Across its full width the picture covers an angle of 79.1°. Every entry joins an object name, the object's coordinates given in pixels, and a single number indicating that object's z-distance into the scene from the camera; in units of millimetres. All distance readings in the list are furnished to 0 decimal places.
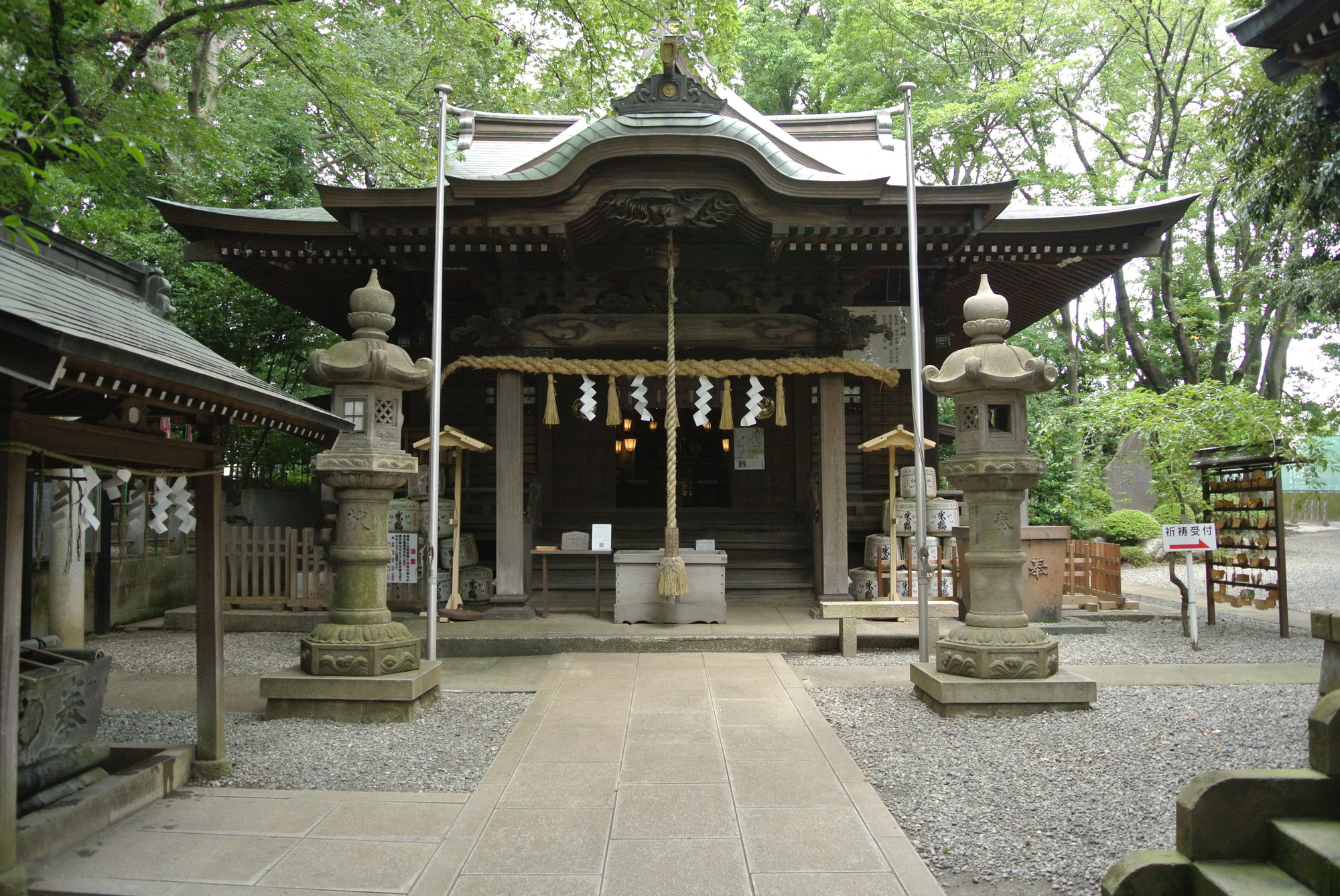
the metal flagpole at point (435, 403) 6406
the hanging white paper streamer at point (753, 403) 8969
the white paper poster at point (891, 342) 10219
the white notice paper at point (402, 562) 9367
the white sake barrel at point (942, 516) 9367
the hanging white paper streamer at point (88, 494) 5732
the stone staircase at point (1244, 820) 2818
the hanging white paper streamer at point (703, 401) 8961
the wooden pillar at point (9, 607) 3174
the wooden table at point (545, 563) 8750
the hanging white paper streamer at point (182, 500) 6211
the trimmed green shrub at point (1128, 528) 18094
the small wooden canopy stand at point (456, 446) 8859
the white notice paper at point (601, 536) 8875
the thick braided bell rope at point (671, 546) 7816
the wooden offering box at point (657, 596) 8469
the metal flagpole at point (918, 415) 6457
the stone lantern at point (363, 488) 5574
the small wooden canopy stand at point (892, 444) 8719
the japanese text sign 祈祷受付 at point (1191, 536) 8039
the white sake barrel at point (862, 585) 9602
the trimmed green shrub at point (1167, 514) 11852
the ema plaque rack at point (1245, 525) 8352
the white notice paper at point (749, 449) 11539
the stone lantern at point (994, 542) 5512
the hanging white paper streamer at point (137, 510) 7121
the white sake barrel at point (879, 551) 9414
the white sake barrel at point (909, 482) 9266
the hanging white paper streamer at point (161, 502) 6387
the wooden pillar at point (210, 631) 4465
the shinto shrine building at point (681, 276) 7973
